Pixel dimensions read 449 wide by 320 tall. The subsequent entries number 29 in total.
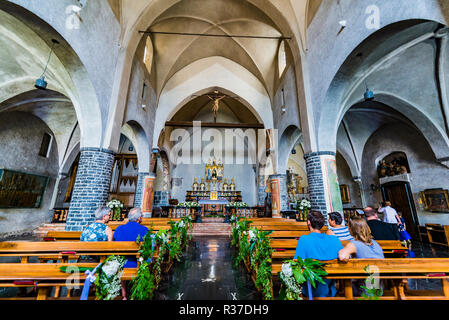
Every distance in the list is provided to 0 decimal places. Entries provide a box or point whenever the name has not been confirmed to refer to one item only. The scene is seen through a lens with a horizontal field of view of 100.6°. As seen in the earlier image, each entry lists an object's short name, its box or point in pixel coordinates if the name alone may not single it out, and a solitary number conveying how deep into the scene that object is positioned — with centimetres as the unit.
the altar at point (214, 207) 1321
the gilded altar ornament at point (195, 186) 1664
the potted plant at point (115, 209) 824
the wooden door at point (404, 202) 893
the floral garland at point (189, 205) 1057
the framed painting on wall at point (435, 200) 787
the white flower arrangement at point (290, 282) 167
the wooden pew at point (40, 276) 169
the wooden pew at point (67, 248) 272
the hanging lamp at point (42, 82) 480
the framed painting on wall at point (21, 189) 877
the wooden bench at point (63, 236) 421
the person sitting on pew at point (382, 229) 357
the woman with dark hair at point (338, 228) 287
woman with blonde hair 222
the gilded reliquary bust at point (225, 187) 1663
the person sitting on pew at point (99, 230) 314
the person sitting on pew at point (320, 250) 201
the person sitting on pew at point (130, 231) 317
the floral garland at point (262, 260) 254
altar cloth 1296
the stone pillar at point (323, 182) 622
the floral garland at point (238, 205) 1103
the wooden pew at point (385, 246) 304
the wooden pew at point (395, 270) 182
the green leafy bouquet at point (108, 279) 166
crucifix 1316
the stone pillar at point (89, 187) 571
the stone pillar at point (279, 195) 1079
